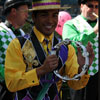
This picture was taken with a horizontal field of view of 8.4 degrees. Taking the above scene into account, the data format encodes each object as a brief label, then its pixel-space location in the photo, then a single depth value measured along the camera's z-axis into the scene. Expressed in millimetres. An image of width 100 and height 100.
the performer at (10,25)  8494
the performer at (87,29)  8578
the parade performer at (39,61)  5296
